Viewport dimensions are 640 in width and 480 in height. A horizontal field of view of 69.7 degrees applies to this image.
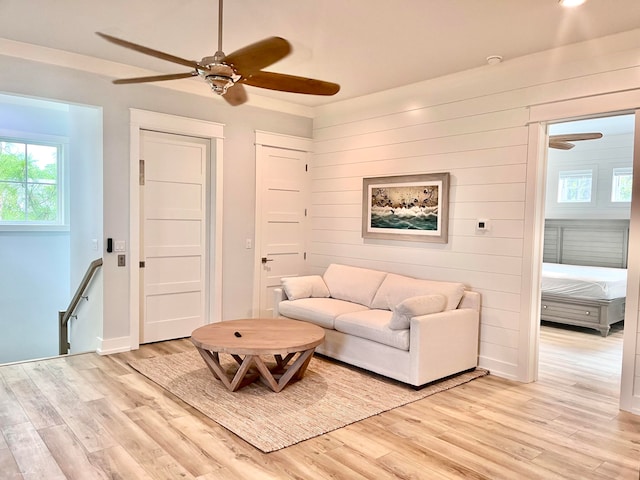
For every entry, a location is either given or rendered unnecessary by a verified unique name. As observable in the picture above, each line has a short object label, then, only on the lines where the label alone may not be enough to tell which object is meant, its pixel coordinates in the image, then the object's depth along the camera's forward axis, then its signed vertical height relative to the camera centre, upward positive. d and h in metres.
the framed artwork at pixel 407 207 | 4.47 +0.15
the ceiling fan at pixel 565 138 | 5.07 +0.98
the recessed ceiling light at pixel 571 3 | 2.78 +1.37
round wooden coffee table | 3.32 -0.93
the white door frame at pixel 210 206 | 4.46 +0.20
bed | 5.57 -0.63
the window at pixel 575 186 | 7.60 +0.68
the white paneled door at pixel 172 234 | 4.67 -0.19
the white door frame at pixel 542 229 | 3.28 -0.04
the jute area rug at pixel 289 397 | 2.92 -1.33
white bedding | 5.54 -0.71
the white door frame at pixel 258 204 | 5.39 +0.16
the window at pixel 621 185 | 7.14 +0.67
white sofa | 3.66 -0.87
